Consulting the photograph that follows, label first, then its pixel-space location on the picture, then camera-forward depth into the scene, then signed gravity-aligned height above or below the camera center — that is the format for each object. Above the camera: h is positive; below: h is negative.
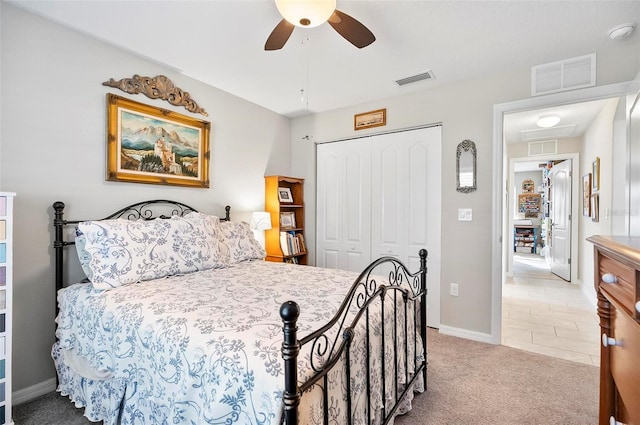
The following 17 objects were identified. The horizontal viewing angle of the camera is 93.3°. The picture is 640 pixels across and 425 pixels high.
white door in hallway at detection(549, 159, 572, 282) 5.41 -0.15
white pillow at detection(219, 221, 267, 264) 2.77 -0.30
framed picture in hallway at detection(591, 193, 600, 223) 3.96 +0.08
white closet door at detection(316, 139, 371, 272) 3.78 +0.09
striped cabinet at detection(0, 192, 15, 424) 1.62 -0.47
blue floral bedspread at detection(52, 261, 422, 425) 1.08 -0.58
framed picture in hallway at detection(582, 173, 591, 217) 4.47 +0.28
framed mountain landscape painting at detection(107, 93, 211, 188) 2.46 +0.60
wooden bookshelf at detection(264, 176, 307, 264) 3.77 -0.10
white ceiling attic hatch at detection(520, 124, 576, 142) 4.72 +1.33
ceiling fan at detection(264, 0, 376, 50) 1.61 +1.11
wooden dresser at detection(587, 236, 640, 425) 0.95 -0.43
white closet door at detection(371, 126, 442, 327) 3.28 +0.14
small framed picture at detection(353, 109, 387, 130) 3.58 +1.13
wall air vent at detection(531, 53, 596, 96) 2.51 +1.19
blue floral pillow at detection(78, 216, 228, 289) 1.91 -0.27
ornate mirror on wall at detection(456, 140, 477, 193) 3.03 +0.47
